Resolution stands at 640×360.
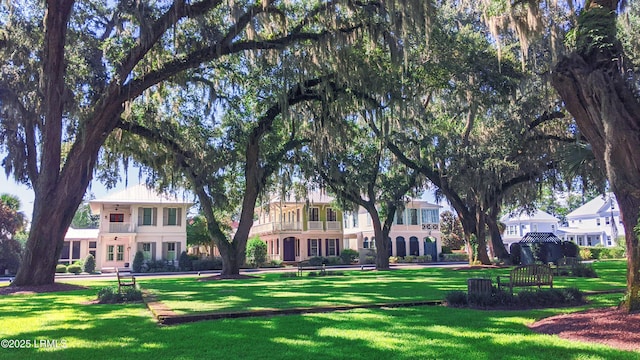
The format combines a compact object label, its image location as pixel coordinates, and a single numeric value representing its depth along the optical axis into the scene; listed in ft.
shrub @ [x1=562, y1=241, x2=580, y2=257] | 93.54
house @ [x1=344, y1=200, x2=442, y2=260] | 151.94
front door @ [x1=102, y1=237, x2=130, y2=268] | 126.52
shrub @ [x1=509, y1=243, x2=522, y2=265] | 97.04
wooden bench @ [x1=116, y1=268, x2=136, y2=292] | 39.19
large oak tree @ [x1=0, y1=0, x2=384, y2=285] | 49.73
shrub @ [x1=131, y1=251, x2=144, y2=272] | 113.68
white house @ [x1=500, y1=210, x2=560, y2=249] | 207.10
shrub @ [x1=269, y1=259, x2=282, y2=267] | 125.79
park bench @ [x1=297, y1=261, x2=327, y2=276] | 75.89
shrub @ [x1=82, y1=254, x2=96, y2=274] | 114.21
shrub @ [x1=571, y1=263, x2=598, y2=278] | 57.44
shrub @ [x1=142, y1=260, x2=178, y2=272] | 113.91
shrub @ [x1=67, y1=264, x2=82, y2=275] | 114.62
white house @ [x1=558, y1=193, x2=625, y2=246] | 188.24
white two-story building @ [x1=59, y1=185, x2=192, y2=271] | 123.54
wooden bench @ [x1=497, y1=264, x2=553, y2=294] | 34.42
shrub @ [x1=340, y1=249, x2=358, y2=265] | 136.05
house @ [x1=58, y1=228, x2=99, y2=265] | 133.49
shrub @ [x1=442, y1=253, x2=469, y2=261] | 150.83
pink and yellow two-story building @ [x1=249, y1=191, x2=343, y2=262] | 147.54
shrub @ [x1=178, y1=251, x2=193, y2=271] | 116.78
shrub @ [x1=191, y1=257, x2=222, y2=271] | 116.57
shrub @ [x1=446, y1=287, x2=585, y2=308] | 31.68
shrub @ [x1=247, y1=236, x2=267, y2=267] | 122.83
